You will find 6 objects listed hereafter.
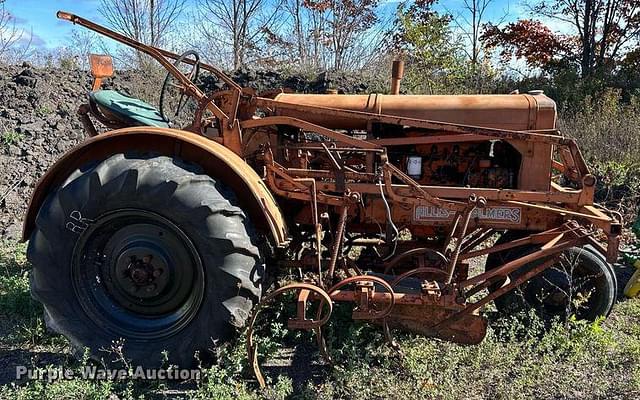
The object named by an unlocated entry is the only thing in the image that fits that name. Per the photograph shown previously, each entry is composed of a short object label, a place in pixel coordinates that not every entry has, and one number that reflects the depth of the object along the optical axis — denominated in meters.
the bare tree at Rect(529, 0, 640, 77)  11.83
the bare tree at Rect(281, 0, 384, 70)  14.54
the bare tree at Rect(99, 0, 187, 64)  15.45
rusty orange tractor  3.05
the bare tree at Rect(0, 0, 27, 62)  11.06
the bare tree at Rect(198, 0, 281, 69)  15.01
